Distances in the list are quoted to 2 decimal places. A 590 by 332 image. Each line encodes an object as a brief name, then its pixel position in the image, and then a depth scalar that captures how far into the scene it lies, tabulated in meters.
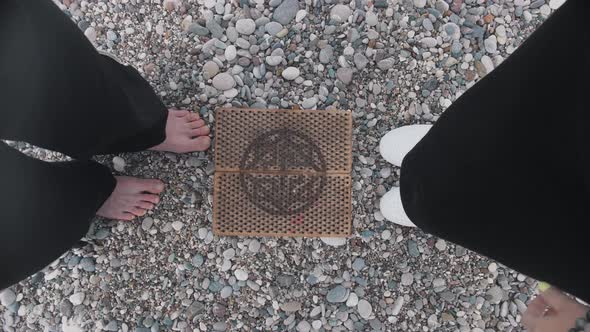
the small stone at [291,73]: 1.45
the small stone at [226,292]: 1.39
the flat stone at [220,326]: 1.38
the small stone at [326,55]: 1.46
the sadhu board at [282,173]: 1.40
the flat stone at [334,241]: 1.41
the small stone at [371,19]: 1.48
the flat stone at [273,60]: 1.46
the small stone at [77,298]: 1.38
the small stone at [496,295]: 1.39
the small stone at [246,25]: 1.46
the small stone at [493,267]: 1.40
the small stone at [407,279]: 1.40
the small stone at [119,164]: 1.42
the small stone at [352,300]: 1.39
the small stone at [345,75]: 1.46
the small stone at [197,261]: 1.40
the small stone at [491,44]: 1.49
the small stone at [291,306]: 1.38
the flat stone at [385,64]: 1.46
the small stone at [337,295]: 1.38
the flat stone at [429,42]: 1.47
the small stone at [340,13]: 1.48
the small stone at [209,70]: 1.45
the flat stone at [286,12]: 1.47
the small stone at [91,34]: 1.46
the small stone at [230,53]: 1.46
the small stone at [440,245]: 1.41
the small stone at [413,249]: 1.41
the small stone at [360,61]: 1.46
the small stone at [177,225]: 1.41
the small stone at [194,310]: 1.38
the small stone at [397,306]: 1.39
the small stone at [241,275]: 1.39
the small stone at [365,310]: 1.38
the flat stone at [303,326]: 1.38
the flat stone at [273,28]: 1.47
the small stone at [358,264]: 1.40
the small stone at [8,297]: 1.38
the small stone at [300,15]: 1.48
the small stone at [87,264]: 1.39
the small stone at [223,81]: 1.45
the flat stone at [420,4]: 1.49
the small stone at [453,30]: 1.48
